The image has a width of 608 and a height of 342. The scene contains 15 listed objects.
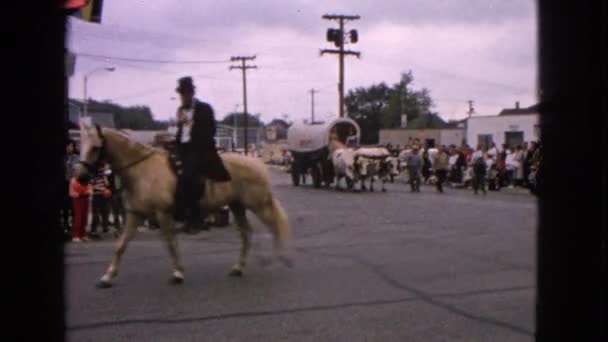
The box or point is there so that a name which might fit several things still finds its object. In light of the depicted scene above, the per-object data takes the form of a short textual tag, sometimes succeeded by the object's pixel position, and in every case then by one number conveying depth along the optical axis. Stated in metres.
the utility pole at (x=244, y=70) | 39.35
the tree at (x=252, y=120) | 59.61
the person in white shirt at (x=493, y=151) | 28.02
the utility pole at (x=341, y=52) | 39.39
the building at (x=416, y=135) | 57.19
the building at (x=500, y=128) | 35.75
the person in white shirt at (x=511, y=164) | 27.12
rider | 8.62
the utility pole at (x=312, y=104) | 79.62
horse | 8.67
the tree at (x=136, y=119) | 16.61
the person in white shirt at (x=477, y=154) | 26.69
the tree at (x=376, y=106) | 66.00
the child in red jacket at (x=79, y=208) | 12.41
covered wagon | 30.53
